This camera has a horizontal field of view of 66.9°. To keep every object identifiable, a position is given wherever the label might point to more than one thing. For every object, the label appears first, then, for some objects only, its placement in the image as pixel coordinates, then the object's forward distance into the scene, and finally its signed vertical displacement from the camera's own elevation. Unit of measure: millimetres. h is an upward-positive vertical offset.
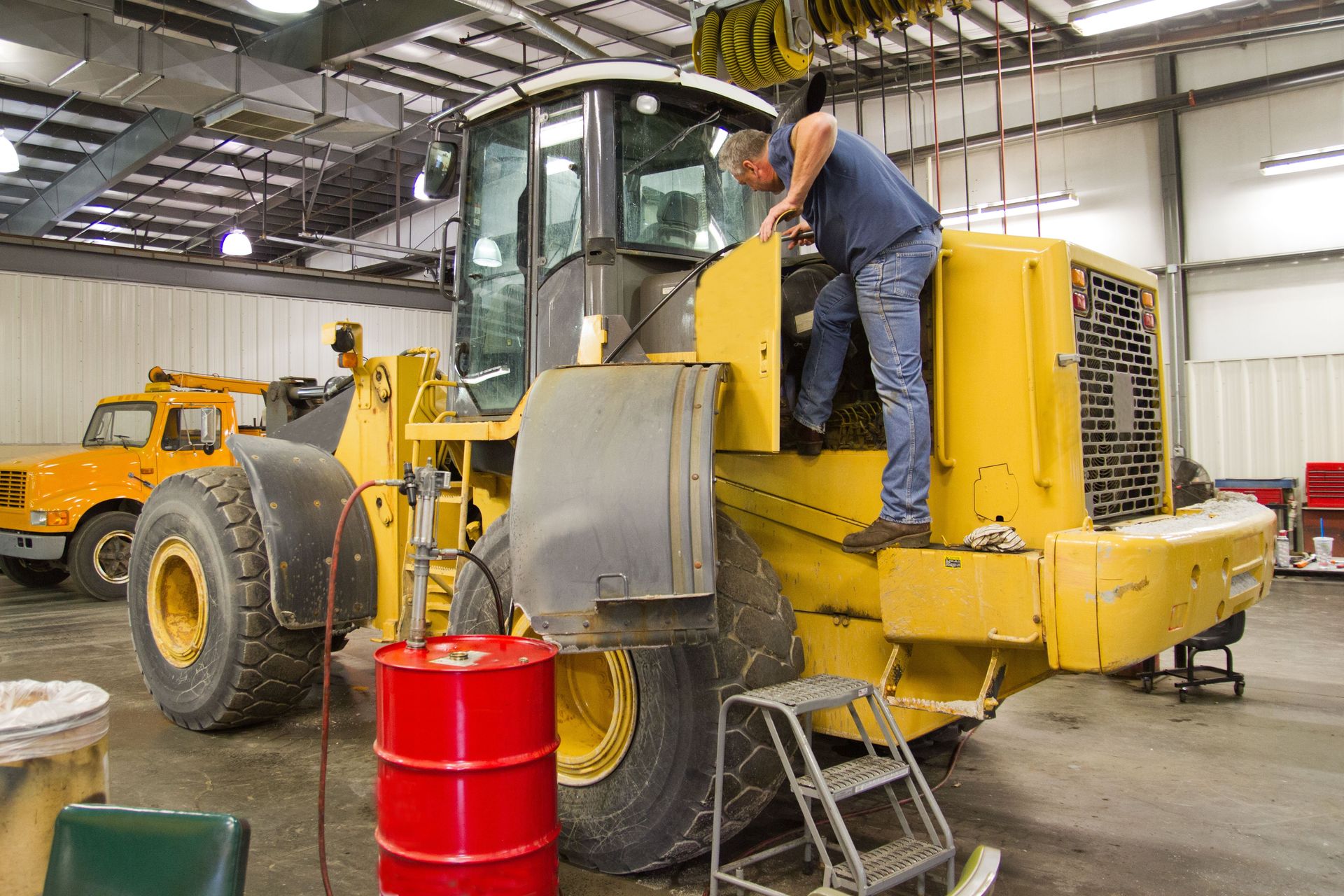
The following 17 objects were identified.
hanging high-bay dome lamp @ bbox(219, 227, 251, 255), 15766 +3697
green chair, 1847 -691
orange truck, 10539 +69
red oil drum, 2650 -794
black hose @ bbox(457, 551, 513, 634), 3123 -353
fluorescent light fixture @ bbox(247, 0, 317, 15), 7473 +3542
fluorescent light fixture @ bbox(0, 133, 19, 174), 10023 +3277
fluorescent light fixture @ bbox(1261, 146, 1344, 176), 11469 +3340
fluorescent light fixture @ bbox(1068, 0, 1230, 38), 9125 +4021
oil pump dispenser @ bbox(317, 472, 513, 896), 2879 -503
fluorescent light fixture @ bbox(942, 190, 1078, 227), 12961 +3272
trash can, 2494 -721
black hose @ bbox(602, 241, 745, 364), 3484 +593
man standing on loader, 3070 +610
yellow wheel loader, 2824 -36
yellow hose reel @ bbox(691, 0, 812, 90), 5480 +2387
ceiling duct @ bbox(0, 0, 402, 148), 9203 +3957
